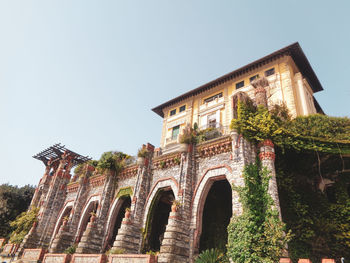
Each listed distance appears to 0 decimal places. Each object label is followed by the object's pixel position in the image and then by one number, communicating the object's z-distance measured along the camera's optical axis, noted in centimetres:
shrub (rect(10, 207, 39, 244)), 2494
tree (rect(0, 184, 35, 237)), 3192
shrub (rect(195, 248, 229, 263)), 1190
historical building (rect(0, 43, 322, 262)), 1441
